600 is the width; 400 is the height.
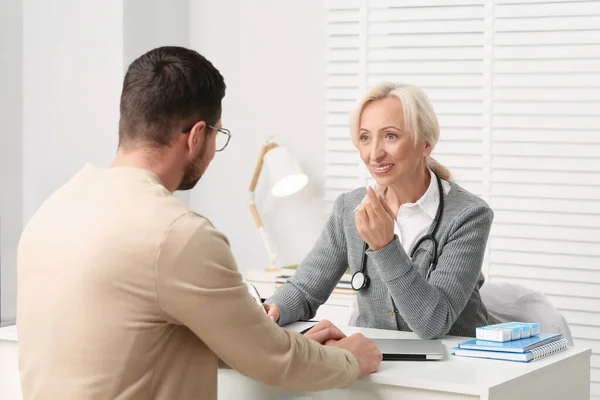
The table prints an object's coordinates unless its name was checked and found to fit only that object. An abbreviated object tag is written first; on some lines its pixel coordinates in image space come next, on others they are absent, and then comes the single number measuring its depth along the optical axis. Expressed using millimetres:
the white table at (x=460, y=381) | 3203
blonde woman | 4266
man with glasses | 2900
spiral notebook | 3542
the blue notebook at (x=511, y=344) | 3557
